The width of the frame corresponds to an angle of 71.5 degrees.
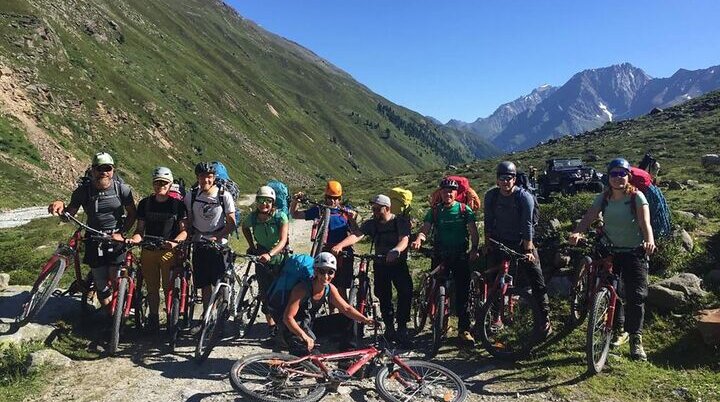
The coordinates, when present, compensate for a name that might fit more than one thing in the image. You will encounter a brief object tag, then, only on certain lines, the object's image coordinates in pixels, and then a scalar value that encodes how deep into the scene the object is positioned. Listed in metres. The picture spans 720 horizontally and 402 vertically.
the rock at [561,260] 10.58
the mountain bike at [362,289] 8.53
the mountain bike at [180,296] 8.31
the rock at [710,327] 7.64
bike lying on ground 6.55
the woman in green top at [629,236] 7.30
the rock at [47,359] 7.26
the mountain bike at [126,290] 7.84
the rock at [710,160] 31.22
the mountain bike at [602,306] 7.12
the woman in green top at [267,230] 8.32
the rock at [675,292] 8.86
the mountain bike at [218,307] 7.76
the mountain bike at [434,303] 8.20
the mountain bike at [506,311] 7.99
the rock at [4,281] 10.25
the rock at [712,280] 9.39
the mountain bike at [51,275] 8.01
